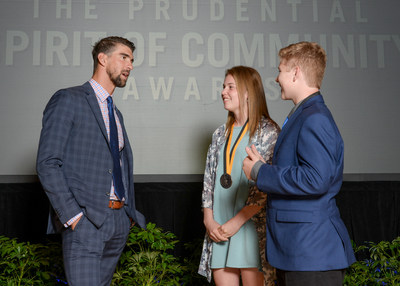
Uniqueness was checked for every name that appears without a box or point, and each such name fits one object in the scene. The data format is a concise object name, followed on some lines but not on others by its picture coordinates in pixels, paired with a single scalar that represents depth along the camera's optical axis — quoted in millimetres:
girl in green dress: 1950
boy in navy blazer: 1363
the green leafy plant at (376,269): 3283
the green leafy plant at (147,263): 3273
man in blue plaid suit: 1757
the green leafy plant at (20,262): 3180
